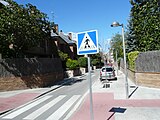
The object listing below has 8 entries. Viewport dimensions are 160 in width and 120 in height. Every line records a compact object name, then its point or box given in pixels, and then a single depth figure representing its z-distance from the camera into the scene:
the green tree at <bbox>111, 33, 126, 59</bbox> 33.64
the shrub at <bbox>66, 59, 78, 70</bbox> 21.58
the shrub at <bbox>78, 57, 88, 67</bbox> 28.34
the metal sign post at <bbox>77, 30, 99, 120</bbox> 4.09
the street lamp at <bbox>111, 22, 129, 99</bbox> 7.88
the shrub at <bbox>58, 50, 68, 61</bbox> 23.59
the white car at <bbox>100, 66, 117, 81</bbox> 14.99
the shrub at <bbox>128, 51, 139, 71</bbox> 11.65
